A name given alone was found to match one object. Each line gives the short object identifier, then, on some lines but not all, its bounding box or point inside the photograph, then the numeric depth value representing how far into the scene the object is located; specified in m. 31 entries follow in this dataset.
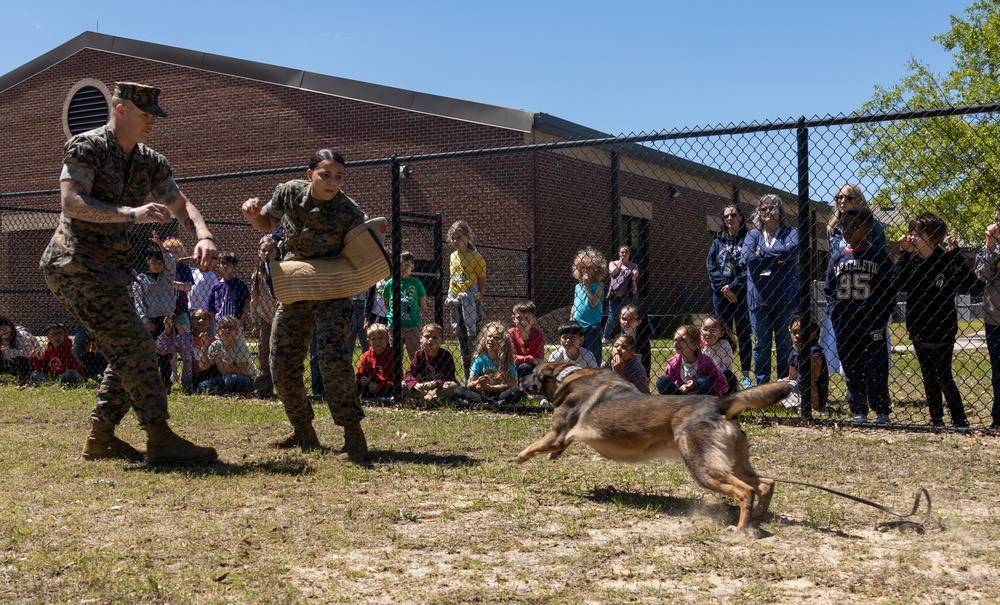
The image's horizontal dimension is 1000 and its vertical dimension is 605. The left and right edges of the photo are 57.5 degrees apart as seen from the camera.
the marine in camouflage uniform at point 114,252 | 5.03
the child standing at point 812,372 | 6.90
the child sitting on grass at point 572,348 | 7.82
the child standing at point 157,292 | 9.46
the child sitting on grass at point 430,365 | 8.36
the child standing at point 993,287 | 6.55
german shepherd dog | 3.95
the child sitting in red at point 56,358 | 10.54
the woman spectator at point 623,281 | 9.95
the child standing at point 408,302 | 9.34
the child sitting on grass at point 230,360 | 9.33
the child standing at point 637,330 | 8.17
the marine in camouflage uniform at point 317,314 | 5.57
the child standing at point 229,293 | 9.67
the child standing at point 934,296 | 6.79
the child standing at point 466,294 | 10.04
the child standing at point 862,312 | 7.04
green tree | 26.27
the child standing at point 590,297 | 8.70
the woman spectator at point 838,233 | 7.27
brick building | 17.36
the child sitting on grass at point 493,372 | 8.14
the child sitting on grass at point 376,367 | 8.52
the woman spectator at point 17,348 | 11.04
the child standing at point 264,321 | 8.49
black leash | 3.91
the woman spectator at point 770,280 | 7.60
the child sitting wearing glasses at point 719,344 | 7.79
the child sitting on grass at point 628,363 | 7.61
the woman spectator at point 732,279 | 8.22
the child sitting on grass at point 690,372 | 7.39
